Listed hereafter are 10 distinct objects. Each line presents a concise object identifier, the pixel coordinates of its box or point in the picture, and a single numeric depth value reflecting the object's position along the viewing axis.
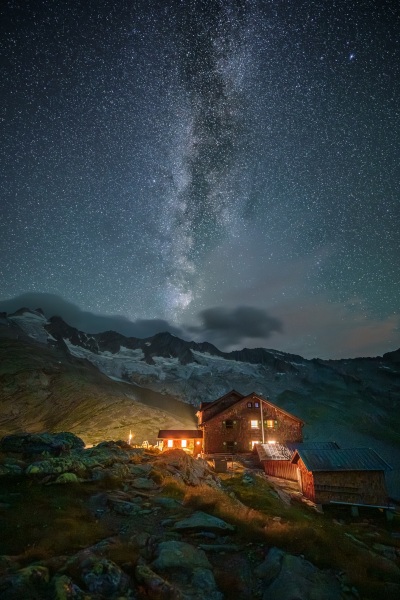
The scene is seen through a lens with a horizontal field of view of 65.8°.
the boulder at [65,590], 9.11
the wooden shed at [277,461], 38.62
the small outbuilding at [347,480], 31.92
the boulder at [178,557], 11.91
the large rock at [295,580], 10.88
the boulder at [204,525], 15.41
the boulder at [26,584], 9.03
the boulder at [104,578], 9.94
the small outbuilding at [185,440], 54.41
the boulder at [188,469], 27.69
